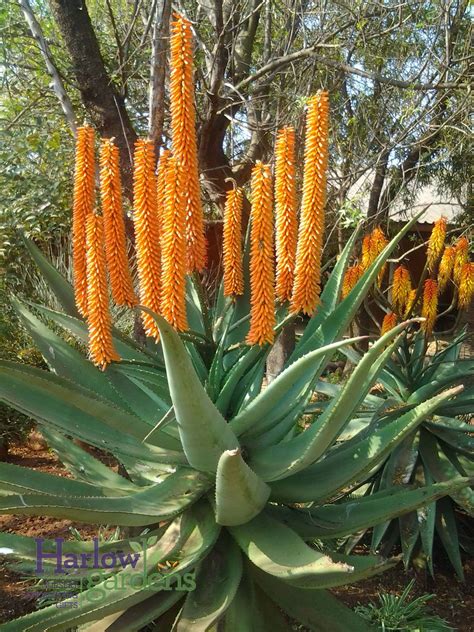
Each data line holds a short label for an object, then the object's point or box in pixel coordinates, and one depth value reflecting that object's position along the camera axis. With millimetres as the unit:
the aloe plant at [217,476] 1645
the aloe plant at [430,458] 3213
